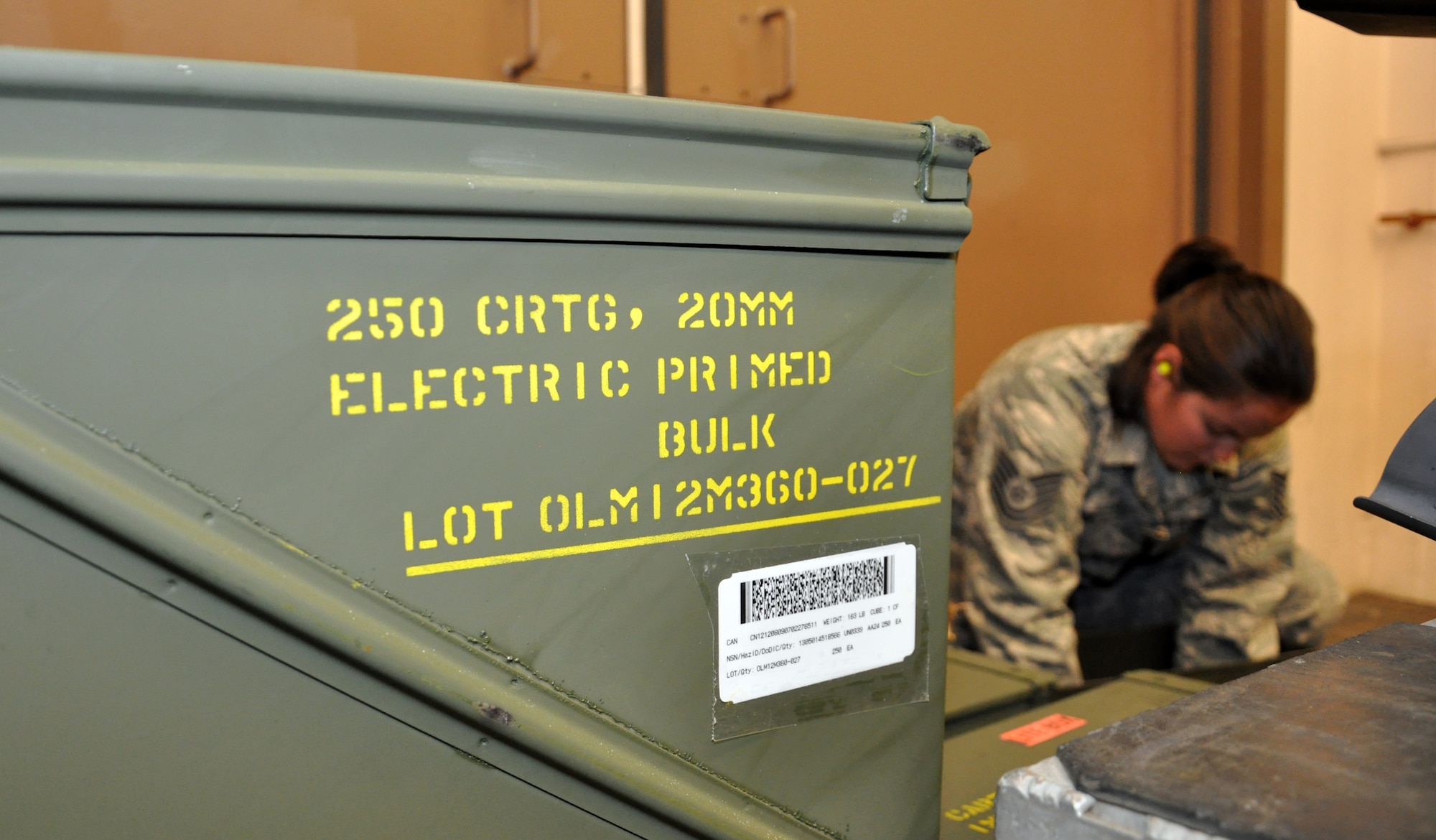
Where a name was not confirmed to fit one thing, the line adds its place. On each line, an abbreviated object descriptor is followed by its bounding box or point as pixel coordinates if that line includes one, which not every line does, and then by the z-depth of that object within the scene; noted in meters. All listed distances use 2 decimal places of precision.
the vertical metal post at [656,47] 1.53
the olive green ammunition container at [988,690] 1.09
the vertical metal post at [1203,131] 2.51
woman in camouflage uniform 1.46
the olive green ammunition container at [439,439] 0.48
